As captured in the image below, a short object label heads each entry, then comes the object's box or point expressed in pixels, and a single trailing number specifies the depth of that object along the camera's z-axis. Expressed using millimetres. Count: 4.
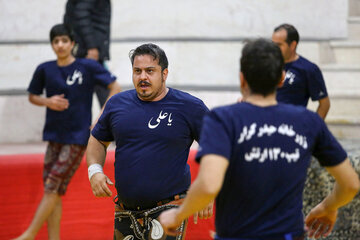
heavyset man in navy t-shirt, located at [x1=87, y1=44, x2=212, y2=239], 8844
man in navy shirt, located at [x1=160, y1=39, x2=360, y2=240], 6020
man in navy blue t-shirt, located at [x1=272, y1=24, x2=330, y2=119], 13266
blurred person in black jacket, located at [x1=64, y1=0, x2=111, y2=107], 15437
